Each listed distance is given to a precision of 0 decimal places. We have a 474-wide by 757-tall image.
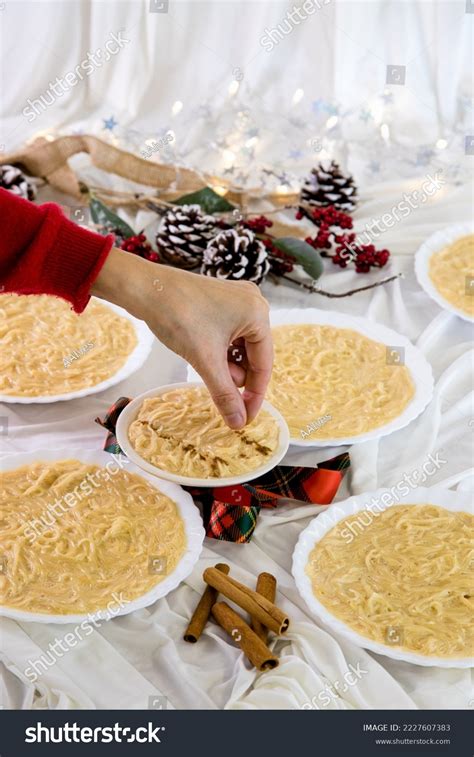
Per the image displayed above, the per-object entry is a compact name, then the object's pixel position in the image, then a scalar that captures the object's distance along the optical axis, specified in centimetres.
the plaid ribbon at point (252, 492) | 211
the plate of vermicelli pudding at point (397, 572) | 182
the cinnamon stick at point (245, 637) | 179
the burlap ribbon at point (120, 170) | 356
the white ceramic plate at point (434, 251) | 294
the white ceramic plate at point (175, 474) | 203
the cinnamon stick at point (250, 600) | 186
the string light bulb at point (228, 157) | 393
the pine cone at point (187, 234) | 314
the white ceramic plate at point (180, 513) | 182
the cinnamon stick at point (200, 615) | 186
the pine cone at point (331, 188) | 357
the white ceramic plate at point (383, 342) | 236
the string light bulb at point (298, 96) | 422
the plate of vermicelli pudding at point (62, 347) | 253
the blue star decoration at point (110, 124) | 392
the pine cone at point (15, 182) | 346
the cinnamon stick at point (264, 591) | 187
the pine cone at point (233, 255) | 297
